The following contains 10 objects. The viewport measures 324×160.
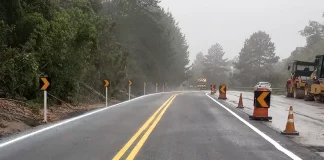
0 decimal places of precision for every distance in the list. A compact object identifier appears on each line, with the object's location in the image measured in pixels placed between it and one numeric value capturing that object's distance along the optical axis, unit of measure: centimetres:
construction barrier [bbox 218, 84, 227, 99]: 3064
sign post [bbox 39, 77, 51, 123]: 1499
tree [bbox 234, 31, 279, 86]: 9725
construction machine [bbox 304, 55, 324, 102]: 2886
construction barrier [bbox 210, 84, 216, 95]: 4031
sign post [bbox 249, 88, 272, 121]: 1473
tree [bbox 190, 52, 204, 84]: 13305
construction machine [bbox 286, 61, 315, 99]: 3547
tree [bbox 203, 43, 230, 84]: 12562
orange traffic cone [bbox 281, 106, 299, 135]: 1130
